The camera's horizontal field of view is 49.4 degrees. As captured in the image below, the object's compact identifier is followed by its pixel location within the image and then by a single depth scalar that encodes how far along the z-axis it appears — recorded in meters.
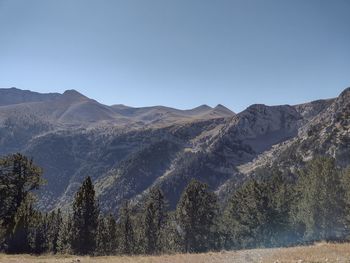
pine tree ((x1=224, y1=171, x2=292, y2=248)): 86.81
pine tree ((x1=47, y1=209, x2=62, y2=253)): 101.86
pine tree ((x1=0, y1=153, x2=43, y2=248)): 60.28
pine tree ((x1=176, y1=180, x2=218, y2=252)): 90.19
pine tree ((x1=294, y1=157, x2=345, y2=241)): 81.56
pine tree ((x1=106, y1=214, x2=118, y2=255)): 89.25
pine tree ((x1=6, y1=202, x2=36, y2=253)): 56.83
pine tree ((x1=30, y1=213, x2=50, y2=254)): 59.70
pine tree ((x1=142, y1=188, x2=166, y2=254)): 100.12
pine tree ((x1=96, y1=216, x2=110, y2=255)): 82.31
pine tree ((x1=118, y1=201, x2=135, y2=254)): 101.31
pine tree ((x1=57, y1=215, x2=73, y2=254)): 67.65
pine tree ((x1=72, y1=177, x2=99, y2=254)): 67.44
